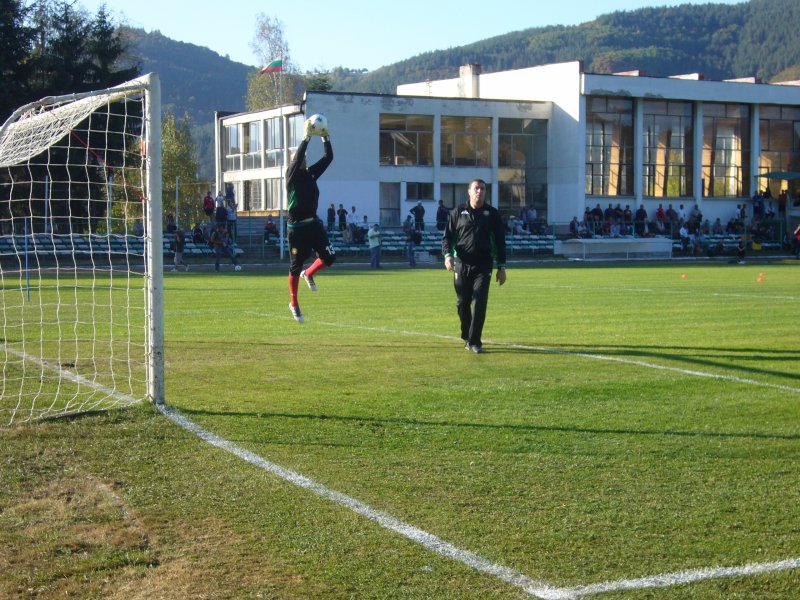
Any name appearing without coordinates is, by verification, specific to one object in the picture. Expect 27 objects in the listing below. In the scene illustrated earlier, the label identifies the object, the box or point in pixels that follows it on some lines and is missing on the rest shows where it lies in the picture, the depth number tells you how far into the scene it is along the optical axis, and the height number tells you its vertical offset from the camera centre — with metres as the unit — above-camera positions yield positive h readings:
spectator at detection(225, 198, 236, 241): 45.62 +0.43
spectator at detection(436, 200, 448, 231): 50.14 +0.61
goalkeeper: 12.22 +0.08
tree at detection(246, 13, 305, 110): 82.19 +13.40
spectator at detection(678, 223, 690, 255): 54.69 -0.75
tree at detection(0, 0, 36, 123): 44.44 +8.31
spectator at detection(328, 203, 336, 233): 49.10 +0.42
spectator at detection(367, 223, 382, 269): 39.69 -0.75
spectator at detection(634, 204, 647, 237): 57.09 +0.23
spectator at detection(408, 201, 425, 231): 50.94 +0.57
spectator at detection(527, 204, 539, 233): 56.38 +0.50
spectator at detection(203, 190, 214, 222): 44.83 +1.06
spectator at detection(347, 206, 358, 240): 49.19 +0.32
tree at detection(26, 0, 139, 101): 48.28 +9.15
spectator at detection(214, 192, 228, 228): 44.31 +0.58
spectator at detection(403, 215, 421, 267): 43.44 -0.69
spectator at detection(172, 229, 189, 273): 37.83 -0.77
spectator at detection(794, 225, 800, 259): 46.87 -1.07
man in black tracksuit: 12.49 -0.28
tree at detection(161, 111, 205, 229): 85.19 +5.63
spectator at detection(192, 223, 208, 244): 45.62 -0.39
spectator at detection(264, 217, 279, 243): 48.28 -0.08
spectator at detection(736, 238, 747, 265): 46.17 -1.22
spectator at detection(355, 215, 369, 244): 49.25 -0.36
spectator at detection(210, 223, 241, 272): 38.09 -0.61
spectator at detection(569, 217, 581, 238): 54.66 -0.16
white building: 57.41 +5.26
